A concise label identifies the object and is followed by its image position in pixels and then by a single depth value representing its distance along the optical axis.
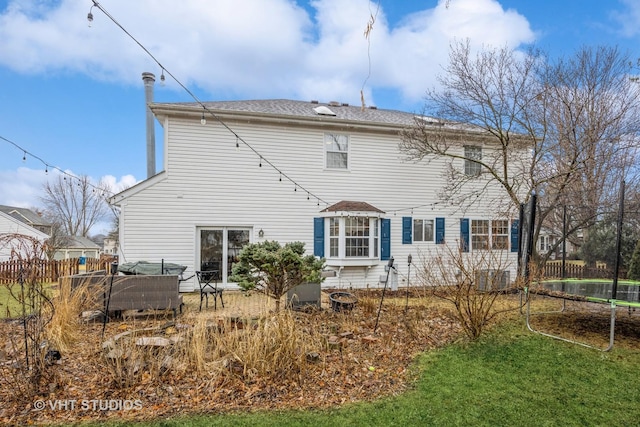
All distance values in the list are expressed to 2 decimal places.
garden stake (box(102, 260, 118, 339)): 6.16
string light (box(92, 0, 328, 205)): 4.04
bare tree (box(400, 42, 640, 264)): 9.88
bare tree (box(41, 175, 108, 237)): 29.23
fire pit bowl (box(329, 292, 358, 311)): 6.79
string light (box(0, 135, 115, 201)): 7.78
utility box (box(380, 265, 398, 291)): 10.69
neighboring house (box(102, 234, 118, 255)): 37.21
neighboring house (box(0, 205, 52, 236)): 30.20
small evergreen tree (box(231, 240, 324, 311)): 5.80
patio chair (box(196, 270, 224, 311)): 7.46
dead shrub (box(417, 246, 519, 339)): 4.98
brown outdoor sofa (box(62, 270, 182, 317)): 6.25
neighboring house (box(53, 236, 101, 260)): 28.05
